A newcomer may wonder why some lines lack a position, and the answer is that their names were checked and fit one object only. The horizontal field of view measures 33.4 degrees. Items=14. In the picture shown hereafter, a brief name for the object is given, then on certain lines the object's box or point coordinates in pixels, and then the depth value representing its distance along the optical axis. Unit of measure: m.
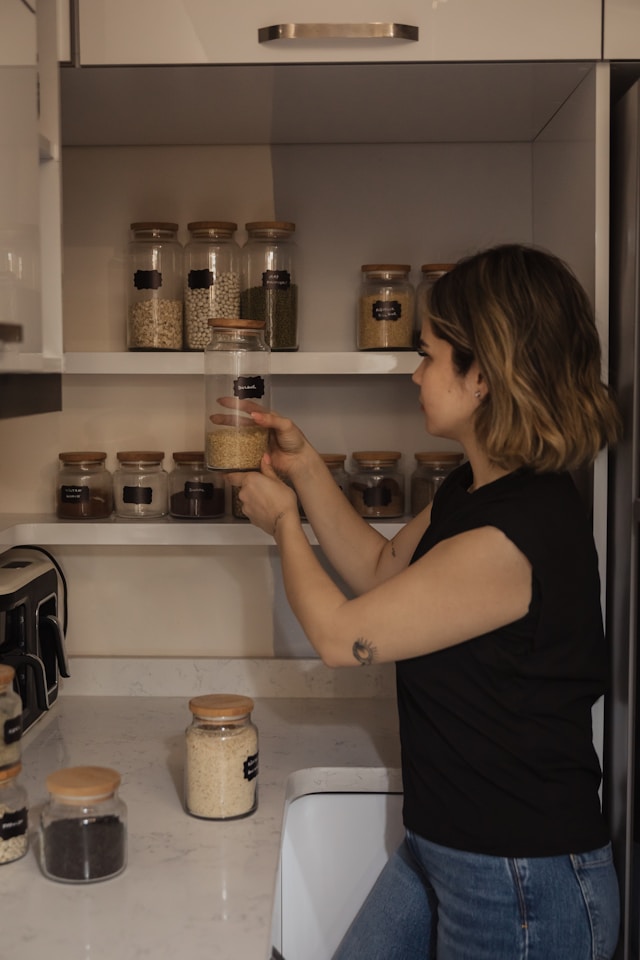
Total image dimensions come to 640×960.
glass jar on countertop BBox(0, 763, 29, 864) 1.35
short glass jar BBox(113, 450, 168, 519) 2.01
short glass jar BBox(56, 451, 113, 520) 2.01
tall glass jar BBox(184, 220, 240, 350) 1.94
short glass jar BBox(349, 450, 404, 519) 2.00
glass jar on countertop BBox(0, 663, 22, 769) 1.40
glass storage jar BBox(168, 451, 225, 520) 1.99
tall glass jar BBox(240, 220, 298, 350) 1.95
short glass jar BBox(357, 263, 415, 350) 1.96
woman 1.37
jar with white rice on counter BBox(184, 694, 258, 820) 1.51
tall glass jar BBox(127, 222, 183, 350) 1.95
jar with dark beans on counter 1.30
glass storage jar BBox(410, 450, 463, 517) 2.00
